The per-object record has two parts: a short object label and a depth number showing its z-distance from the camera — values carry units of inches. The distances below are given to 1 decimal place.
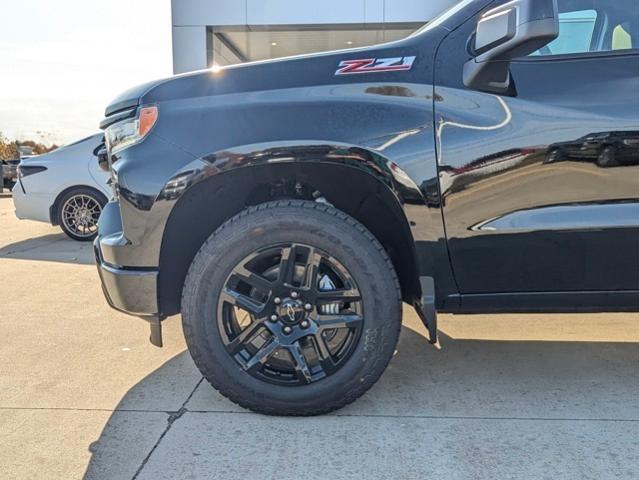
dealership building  489.4
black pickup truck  90.2
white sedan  283.6
